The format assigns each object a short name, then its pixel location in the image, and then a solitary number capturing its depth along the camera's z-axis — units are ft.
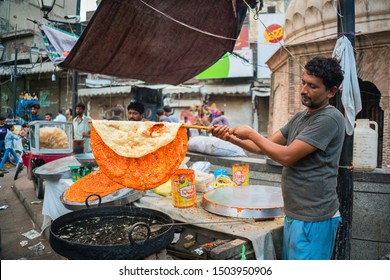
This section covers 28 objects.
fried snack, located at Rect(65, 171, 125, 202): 9.99
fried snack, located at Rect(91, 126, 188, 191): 7.02
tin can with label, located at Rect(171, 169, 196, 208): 8.63
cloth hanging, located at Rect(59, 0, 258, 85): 13.16
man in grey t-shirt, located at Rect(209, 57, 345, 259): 6.03
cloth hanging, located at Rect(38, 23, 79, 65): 20.27
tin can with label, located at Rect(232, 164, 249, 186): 10.86
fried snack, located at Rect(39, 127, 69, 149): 19.18
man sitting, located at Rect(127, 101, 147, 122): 15.26
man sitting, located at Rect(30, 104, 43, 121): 25.70
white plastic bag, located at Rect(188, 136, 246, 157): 15.99
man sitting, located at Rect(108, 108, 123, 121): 24.02
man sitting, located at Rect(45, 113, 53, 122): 29.04
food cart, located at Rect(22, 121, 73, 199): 19.03
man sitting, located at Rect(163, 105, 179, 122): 28.81
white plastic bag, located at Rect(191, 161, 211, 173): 13.17
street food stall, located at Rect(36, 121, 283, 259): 6.25
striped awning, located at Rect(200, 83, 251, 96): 51.85
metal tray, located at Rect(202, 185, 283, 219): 7.78
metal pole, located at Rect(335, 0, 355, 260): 9.66
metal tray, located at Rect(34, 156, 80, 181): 13.60
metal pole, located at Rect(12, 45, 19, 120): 28.32
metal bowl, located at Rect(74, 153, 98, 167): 12.92
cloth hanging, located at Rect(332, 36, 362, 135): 9.47
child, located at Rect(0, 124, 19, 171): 30.63
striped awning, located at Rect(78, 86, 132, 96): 48.88
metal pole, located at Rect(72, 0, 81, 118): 25.54
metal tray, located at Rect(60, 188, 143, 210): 9.34
